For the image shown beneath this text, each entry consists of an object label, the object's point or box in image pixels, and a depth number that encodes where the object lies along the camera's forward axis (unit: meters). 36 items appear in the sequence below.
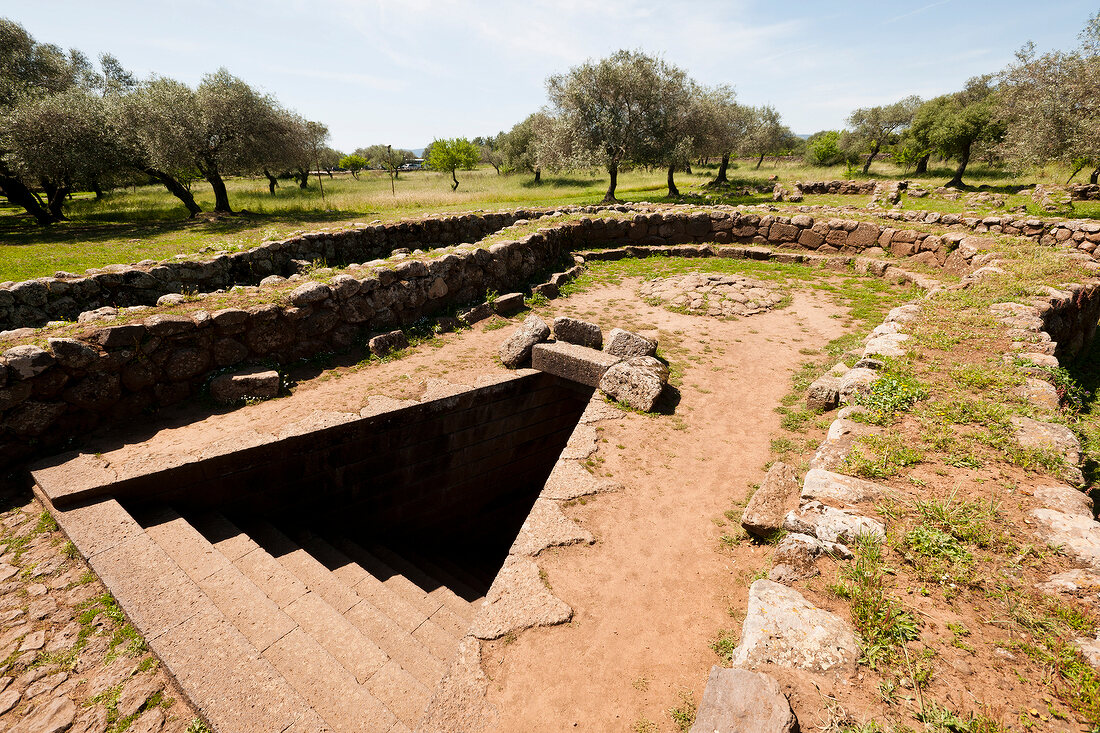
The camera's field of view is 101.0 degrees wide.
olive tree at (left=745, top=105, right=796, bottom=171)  38.72
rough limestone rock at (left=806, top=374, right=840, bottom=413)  6.37
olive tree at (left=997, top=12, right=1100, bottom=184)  15.67
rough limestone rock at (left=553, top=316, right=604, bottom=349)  8.27
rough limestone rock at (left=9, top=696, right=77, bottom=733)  3.17
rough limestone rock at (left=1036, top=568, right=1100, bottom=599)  2.74
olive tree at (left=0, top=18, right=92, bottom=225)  19.67
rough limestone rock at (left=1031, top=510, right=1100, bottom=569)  3.00
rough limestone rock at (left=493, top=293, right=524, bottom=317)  10.31
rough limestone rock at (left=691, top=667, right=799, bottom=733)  2.31
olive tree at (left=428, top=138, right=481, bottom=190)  47.12
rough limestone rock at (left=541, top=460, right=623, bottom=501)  5.14
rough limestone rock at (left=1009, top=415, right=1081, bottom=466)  3.96
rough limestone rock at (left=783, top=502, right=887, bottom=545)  3.38
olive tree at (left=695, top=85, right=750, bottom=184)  28.30
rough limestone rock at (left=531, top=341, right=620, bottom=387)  7.40
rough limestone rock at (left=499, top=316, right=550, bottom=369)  8.12
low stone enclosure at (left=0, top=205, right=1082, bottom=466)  5.48
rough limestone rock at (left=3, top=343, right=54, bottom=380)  5.21
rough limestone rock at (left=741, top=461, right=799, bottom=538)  4.31
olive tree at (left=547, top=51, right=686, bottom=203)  24.44
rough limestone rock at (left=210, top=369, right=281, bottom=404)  6.73
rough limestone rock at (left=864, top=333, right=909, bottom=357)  6.40
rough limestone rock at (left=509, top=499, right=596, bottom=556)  4.45
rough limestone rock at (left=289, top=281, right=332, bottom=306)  7.69
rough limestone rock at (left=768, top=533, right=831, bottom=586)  3.32
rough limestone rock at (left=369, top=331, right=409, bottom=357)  8.26
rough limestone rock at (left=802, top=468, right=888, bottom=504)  3.73
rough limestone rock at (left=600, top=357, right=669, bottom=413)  6.72
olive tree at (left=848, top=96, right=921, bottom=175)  44.66
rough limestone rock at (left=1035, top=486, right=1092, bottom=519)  3.40
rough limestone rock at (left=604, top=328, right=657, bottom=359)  7.69
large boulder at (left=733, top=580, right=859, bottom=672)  2.66
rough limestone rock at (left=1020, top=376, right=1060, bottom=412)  4.72
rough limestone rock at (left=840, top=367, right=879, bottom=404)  5.51
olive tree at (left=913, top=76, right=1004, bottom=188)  30.38
